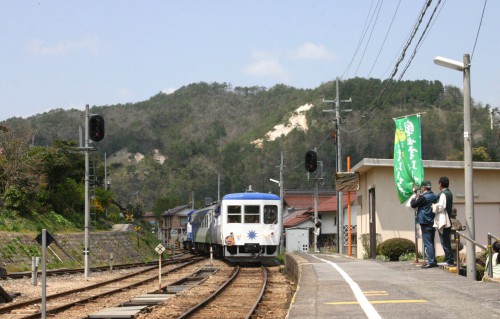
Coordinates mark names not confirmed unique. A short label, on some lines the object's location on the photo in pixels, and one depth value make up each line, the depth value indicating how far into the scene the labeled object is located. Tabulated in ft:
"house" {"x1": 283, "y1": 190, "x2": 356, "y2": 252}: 187.93
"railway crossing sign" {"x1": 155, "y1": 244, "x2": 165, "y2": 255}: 64.49
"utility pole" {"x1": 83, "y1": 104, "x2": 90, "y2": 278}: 83.20
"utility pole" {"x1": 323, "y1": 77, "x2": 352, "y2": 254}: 109.29
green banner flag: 62.34
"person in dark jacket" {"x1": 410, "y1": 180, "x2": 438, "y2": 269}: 48.65
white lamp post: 44.75
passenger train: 102.27
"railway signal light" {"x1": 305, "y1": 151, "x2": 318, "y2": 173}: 99.50
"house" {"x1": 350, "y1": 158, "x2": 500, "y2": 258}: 79.66
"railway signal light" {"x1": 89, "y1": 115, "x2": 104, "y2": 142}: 77.36
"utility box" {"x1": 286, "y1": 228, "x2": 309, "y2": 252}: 175.83
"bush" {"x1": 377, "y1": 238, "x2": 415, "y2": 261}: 66.49
